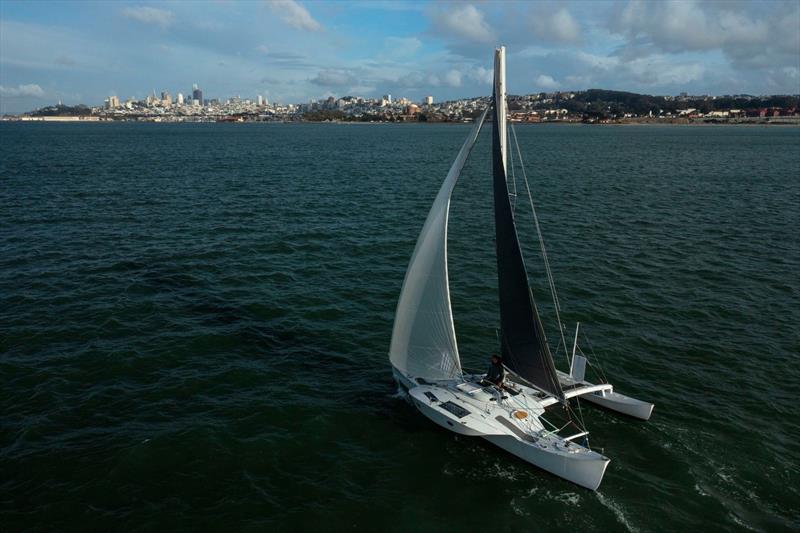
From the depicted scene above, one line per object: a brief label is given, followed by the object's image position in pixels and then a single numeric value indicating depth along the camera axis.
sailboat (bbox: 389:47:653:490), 15.04
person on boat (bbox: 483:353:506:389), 17.05
